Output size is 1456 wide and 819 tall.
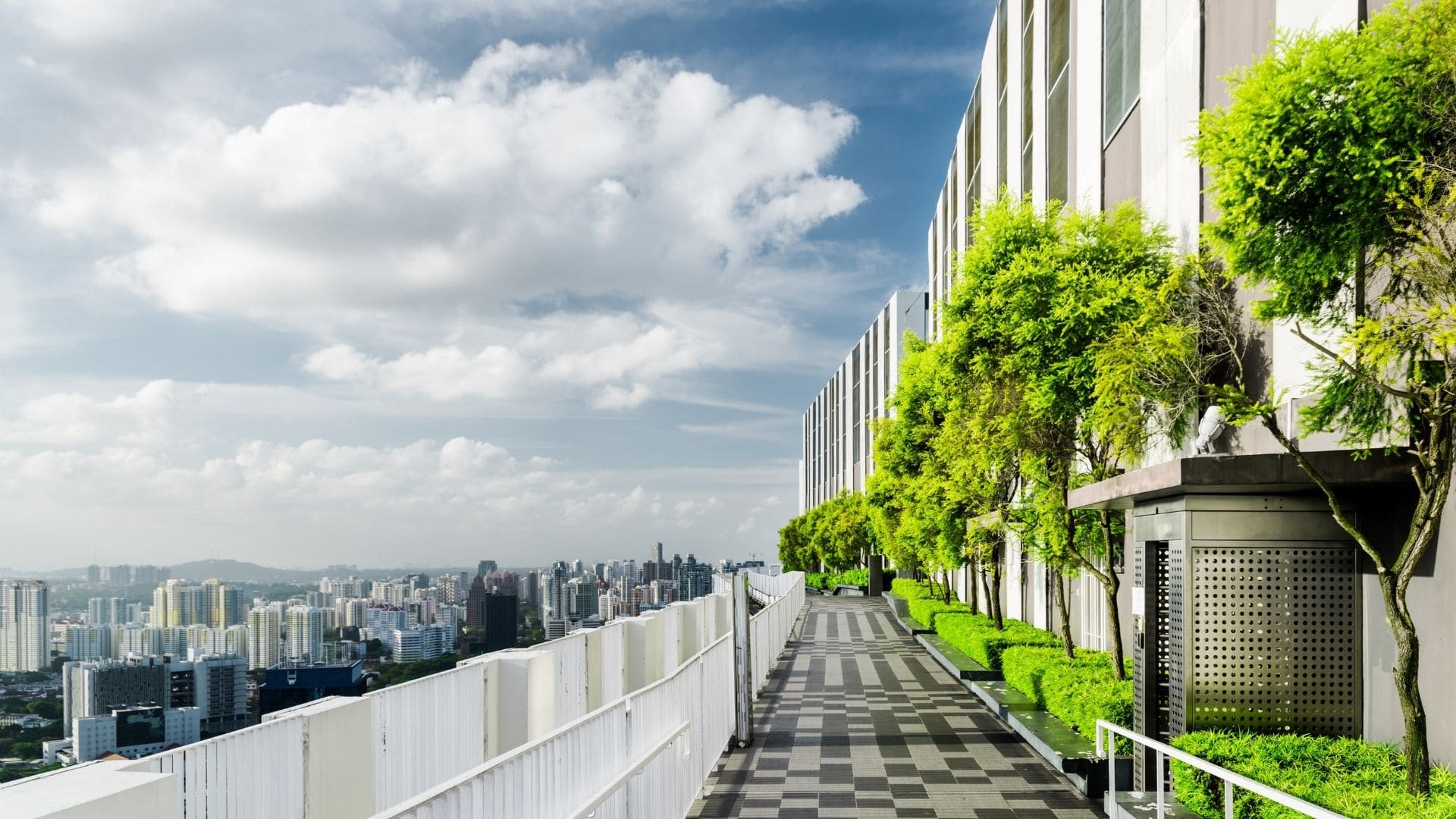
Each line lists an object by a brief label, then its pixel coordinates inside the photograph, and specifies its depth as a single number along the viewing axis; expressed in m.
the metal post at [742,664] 11.93
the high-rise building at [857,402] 54.34
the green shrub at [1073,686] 10.34
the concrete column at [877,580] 58.31
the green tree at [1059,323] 11.83
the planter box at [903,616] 30.16
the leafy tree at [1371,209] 5.78
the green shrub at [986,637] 17.92
